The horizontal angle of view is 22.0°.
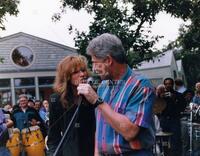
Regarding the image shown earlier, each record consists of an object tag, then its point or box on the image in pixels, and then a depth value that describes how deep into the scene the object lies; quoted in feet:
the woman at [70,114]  14.06
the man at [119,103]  9.70
